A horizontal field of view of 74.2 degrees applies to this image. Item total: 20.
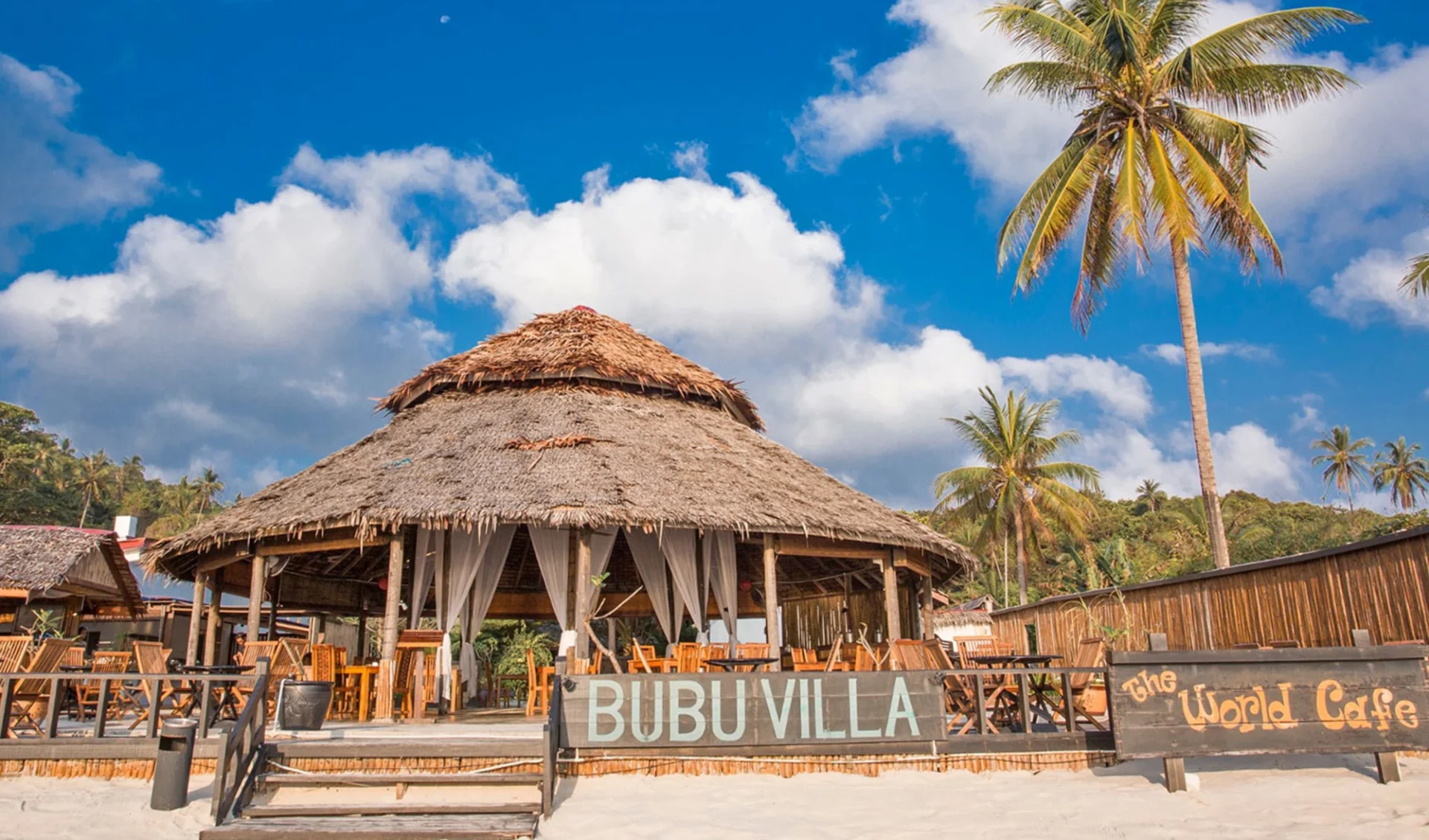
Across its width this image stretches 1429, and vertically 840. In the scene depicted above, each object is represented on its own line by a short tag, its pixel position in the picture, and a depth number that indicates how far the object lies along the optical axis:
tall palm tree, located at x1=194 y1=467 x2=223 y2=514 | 56.38
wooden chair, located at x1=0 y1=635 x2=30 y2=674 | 8.31
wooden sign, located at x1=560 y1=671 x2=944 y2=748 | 7.32
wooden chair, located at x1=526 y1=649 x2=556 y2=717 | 10.80
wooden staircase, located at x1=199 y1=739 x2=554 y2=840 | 5.91
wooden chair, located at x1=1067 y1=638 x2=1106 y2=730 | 8.73
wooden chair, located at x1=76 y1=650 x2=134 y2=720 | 10.21
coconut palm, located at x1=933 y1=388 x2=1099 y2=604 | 30.14
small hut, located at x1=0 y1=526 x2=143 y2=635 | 17.78
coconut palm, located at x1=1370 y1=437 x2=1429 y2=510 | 48.28
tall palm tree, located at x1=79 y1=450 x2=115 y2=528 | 51.50
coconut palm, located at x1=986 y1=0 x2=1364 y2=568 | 14.64
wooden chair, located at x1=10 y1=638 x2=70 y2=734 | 8.36
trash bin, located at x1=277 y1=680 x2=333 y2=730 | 8.39
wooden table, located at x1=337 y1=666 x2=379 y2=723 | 10.30
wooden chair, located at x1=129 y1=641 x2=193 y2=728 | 8.38
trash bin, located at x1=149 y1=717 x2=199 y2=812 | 6.48
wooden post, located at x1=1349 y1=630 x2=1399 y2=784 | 6.73
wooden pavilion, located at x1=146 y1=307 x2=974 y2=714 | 10.68
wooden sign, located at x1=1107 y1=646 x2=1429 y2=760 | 6.81
